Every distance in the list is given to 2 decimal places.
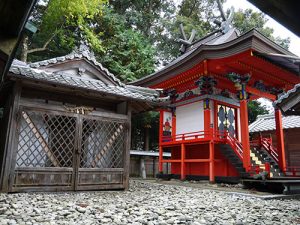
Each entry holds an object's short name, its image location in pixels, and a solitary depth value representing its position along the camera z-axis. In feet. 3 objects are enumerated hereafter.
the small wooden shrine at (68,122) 21.18
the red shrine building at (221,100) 33.50
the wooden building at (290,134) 53.78
